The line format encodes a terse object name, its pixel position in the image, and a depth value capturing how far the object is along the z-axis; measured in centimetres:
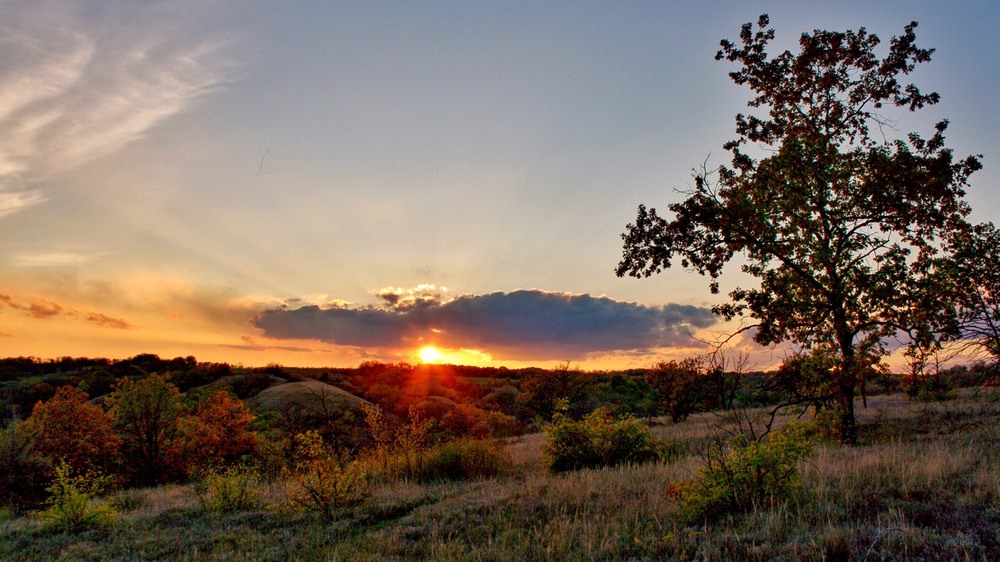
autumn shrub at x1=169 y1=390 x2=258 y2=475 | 2605
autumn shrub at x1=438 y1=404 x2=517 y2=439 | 3328
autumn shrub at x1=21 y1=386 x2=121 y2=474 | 2394
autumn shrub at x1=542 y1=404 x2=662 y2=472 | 1377
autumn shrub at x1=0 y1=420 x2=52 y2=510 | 2084
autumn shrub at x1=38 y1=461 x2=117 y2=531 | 1084
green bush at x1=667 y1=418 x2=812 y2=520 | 745
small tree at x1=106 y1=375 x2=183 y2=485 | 2562
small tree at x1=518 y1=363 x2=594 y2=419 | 3891
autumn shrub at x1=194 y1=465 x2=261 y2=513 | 1160
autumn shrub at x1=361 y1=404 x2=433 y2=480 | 1449
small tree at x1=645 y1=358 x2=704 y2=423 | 3146
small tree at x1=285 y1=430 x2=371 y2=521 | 1067
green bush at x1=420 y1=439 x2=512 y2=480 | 1418
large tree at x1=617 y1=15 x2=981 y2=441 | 1383
